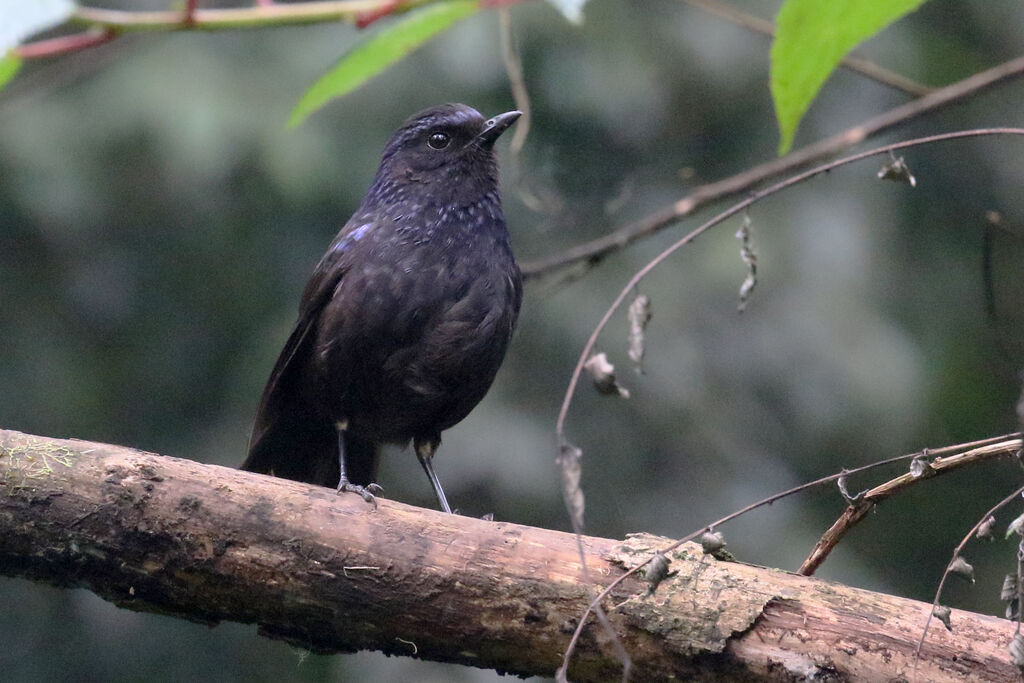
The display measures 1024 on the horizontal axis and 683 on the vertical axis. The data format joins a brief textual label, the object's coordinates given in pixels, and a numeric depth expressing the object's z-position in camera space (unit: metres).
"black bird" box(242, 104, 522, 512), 7.01
